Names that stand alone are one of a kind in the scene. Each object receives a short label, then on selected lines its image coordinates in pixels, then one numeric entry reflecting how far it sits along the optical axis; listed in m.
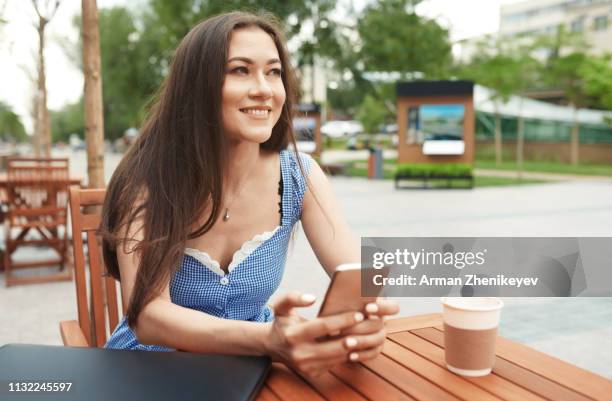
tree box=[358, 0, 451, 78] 17.69
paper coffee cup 1.15
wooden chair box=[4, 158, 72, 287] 5.33
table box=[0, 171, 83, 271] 5.49
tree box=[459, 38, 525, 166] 20.25
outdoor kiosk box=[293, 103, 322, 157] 18.75
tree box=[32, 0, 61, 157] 6.41
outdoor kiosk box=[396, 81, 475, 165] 14.95
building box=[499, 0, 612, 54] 38.22
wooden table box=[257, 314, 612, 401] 1.13
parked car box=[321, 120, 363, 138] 53.70
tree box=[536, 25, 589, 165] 22.86
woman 1.34
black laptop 1.09
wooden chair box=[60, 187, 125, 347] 1.92
